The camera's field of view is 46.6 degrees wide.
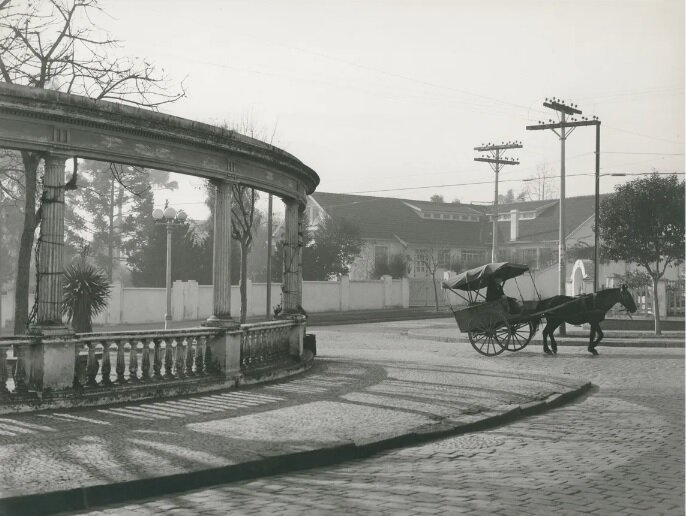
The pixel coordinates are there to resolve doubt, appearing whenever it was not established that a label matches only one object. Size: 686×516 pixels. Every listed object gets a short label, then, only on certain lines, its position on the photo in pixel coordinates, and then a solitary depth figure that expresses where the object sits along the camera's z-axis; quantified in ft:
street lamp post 76.33
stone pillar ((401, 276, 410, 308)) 163.73
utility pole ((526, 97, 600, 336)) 93.61
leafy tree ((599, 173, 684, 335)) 85.05
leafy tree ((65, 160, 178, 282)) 161.27
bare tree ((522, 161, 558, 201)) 280.45
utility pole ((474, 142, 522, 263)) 153.58
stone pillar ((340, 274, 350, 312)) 148.56
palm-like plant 54.70
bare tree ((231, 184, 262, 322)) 98.14
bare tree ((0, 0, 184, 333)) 45.19
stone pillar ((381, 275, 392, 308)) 159.84
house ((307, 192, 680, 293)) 194.29
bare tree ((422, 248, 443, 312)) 192.69
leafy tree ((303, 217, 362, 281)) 153.79
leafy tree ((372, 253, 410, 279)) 180.14
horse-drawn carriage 60.23
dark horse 60.29
